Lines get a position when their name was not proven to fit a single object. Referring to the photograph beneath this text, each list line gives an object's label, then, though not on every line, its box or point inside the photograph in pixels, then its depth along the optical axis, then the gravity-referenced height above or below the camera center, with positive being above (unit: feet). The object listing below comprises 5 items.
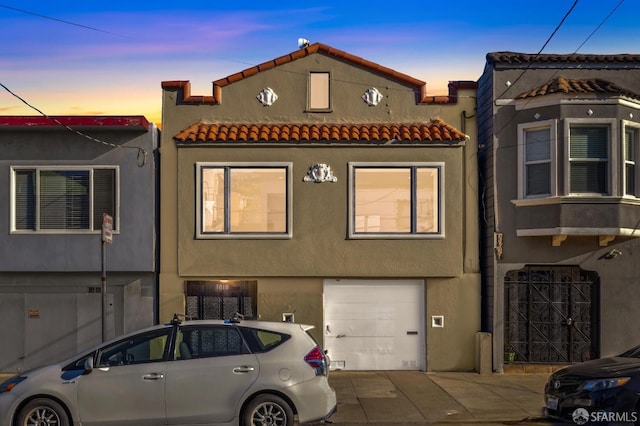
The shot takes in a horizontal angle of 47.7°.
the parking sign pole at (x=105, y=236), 38.45 -1.22
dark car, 29.66 -7.63
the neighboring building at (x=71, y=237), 50.01 -1.61
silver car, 30.66 -7.53
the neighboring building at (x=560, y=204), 47.70 +0.63
